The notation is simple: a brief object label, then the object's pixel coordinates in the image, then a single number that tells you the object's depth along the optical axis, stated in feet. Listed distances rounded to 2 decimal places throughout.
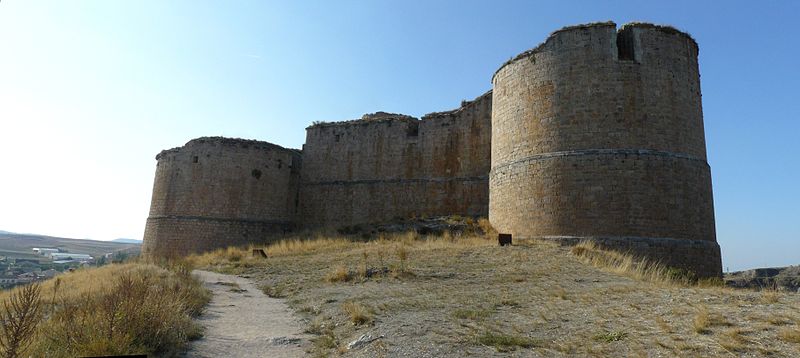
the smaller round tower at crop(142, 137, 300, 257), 78.38
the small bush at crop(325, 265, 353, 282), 38.42
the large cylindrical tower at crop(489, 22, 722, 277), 45.34
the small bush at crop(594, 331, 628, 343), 18.12
